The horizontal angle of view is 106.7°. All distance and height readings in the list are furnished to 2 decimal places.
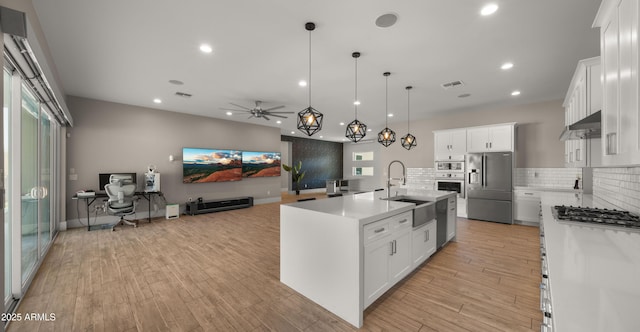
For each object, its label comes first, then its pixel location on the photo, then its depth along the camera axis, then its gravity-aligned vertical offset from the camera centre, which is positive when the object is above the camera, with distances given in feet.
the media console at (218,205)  20.95 -3.72
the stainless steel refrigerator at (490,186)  17.41 -1.63
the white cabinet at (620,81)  3.58 +1.44
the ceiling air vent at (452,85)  13.96 +4.81
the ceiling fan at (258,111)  17.43 +4.01
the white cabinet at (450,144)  19.79 +1.80
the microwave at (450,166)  19.67 -0.09
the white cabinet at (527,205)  16.67 -2.90
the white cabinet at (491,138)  17.67 +2.08
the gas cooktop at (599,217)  5.57 -1.37
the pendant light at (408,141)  16.72 +1.76
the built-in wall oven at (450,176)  19.56 -0.94
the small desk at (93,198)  15.91 -2.20
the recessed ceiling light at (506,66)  11.37 +4.85
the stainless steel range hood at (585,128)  5.88 +1.03
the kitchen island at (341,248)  6.38 -2.53
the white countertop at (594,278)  2.31 -1.50
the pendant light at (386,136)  14.55 +1.84
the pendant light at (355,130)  12.16 +1.82
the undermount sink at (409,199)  11.05 -1.63
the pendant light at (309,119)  10.02 +1.97
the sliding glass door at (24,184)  7.64 -0.69
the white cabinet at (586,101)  7.45 +2.17
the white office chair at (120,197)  15.71 -2.13
